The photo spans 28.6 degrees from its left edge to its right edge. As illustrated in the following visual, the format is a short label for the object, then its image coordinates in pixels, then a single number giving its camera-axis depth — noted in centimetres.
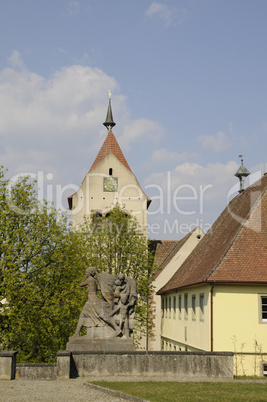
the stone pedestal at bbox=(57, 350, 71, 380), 1409
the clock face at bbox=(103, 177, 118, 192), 4166
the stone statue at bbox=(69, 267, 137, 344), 1595
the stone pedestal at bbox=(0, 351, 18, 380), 1368
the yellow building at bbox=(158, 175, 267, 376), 2184
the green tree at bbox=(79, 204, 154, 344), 3284
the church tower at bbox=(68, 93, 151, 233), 4100
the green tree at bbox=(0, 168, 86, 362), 2517
